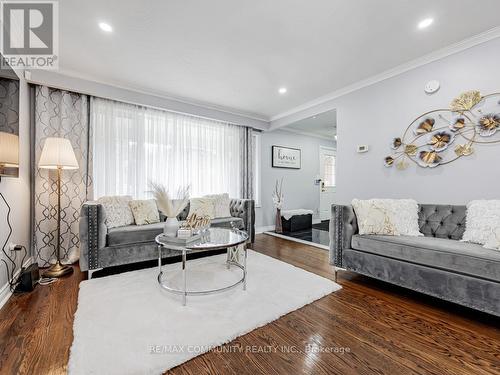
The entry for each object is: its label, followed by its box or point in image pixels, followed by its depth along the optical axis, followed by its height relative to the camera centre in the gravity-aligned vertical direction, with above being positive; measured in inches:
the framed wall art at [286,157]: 207.5 +29.7
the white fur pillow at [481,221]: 76.0 -11.7
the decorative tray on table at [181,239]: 77.6 -18.2
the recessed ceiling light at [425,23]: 82.0 +61.0
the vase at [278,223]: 195.6 -30.7
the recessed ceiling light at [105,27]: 83.0 +60.8
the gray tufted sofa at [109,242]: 96.3 -24.0
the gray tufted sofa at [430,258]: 64.9 -24.2
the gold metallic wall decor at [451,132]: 89.1 +24.2
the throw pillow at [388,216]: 93.4 -12.2
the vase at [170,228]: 89.4 -15.5
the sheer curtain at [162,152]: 130.9 +24.9
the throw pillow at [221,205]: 150.2 -11.0
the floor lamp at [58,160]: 99.3 +13.4
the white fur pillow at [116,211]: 111.3 -11.3
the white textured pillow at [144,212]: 120.6 -12.6
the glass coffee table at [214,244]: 75.2 -19.5
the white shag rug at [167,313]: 51.3 -37.8
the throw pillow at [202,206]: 142.9 -11.4
